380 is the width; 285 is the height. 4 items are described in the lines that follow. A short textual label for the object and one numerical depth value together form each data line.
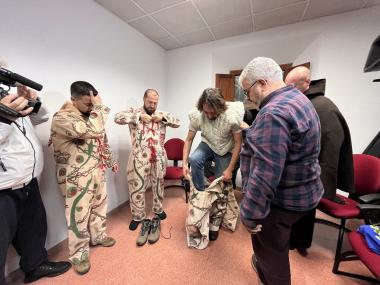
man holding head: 1.25
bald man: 1.28
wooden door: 3.00
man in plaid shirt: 0.73
